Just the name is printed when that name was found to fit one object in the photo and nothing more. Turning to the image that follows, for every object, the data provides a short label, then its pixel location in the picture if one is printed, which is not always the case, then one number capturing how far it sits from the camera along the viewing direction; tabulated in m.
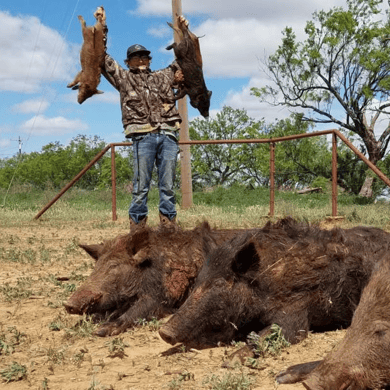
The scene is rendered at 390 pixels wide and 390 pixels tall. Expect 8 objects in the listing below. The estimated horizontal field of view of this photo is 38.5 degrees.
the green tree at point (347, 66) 28.12
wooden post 15.26
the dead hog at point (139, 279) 4.41
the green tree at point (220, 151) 44.72
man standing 6.72
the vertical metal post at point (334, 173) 10.13
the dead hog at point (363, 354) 2.53
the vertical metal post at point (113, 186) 12.36
